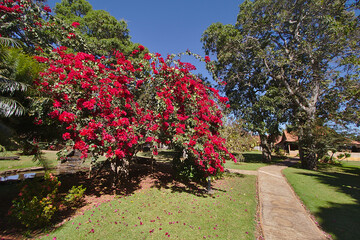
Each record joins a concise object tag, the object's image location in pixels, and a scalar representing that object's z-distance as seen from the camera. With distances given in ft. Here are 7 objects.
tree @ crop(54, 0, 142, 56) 43.11
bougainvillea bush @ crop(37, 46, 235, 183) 15.58
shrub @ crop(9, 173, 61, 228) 12.12
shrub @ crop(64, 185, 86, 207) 15.21
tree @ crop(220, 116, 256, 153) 34.04
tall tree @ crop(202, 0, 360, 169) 39.68
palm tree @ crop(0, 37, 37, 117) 11.98
